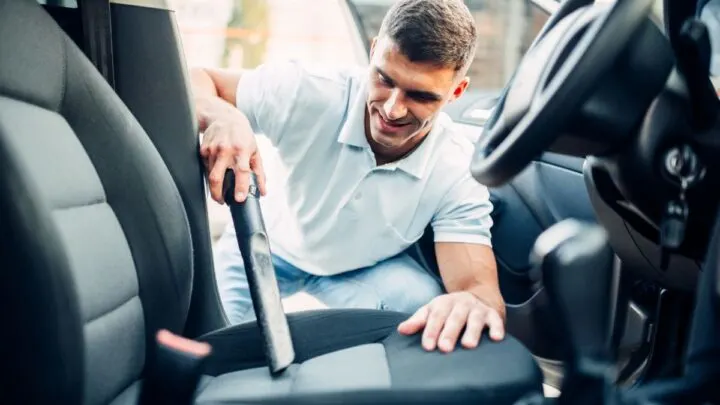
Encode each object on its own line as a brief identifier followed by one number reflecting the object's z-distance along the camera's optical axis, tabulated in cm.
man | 139
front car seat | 74
